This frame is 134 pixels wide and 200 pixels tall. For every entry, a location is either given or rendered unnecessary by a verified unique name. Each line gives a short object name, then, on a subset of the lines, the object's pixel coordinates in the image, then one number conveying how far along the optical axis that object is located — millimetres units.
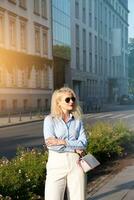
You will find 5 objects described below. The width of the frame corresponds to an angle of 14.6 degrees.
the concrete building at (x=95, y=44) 67394
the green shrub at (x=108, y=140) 11233
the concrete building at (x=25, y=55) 45688
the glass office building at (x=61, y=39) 59531
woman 5078
